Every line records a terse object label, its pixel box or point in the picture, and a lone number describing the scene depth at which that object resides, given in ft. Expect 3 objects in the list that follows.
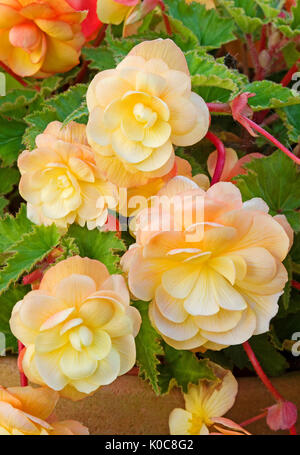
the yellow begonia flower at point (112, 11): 2.28
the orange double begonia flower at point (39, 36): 2.19
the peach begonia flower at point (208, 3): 2.68
